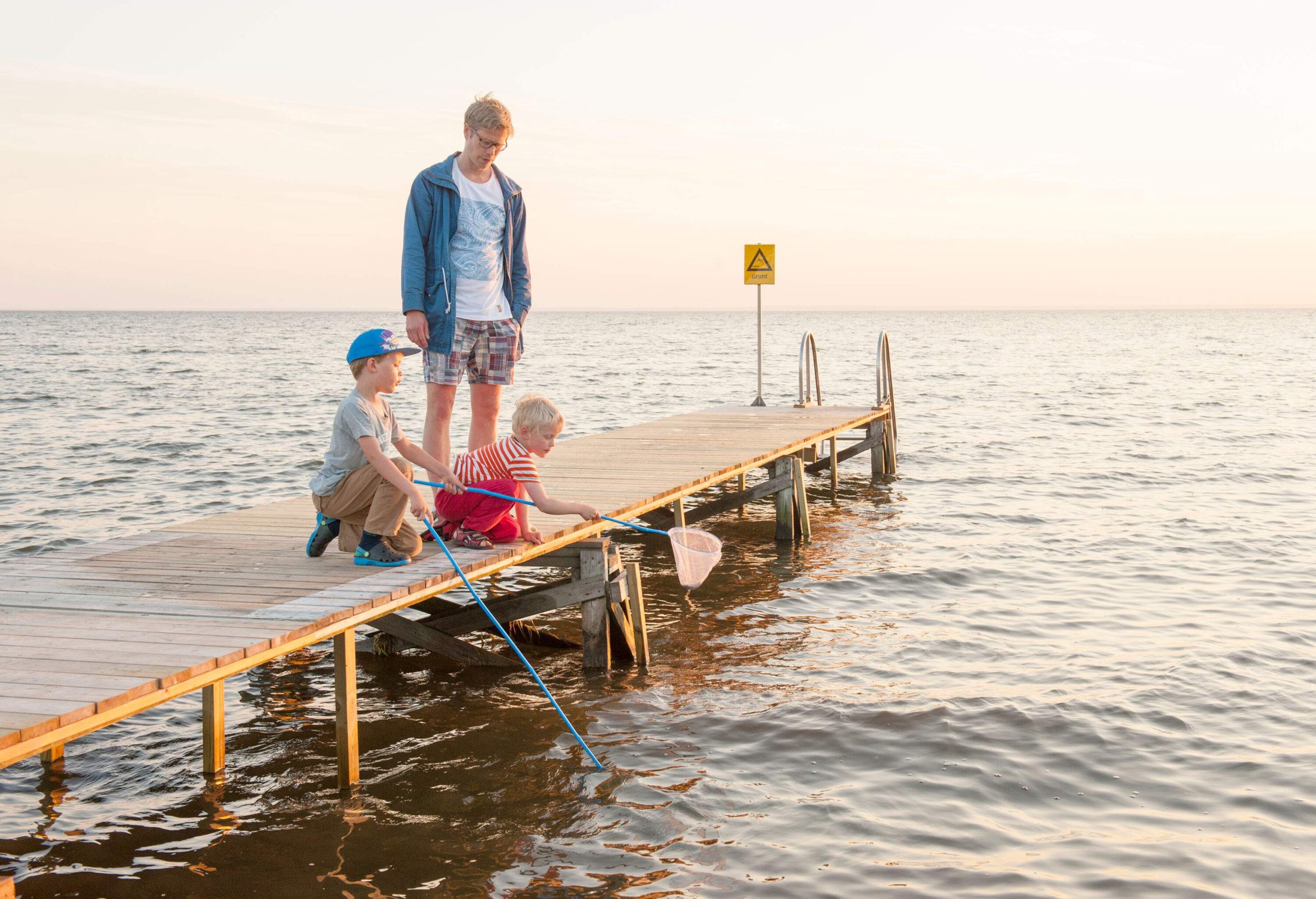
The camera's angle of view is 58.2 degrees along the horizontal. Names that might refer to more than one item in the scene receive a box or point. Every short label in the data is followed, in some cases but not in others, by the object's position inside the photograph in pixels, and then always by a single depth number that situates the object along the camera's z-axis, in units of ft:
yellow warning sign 50.90
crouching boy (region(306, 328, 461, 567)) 17.65
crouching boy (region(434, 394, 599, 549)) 18.85
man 19.95
